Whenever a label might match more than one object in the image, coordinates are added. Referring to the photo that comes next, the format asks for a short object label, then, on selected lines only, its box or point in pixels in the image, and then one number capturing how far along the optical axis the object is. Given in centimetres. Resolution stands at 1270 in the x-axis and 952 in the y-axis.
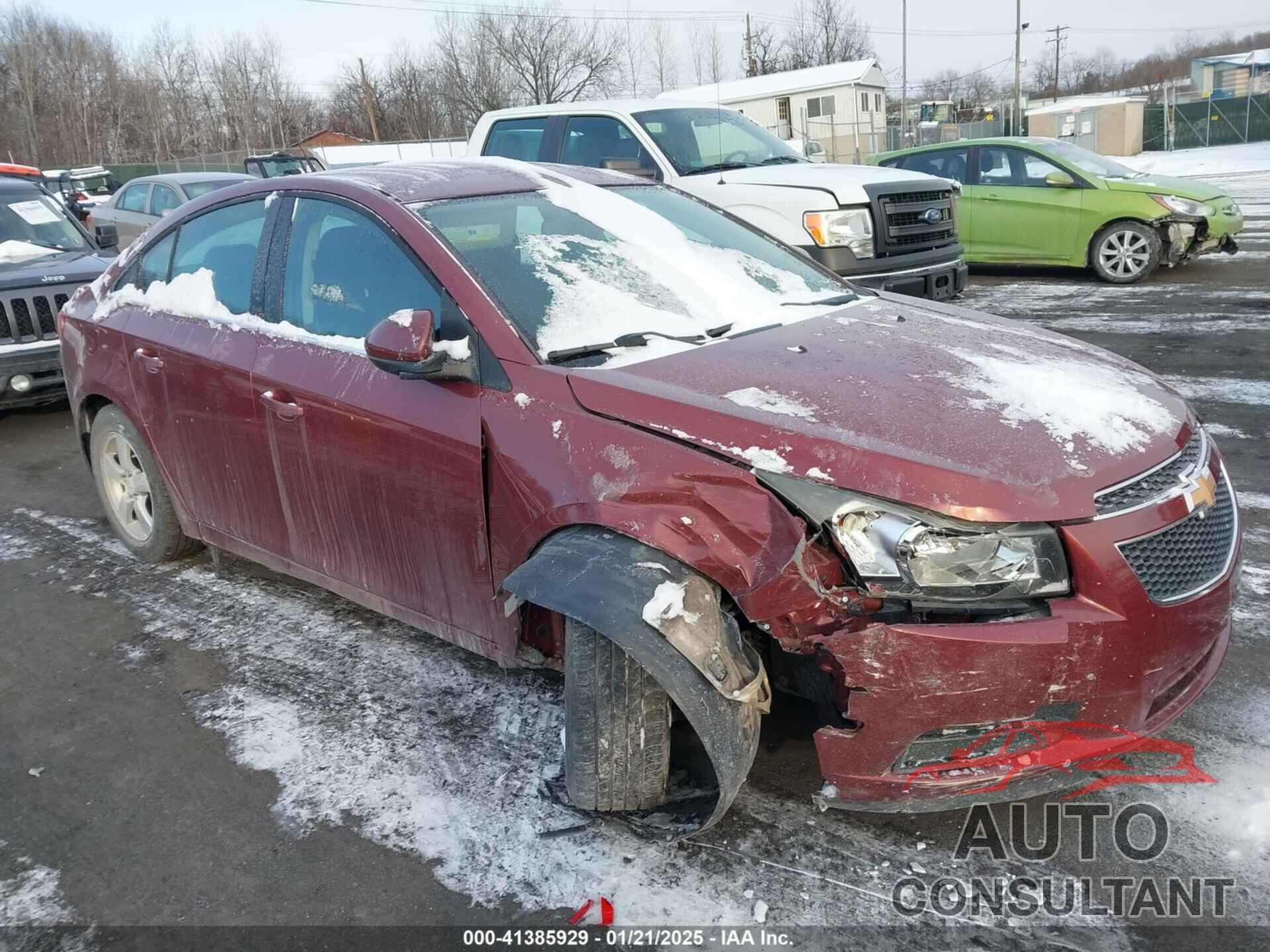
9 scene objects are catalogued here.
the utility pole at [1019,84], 3659
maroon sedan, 229
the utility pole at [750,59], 7175
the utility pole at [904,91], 4932
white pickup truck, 782
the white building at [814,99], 4681
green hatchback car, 1064
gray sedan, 1353
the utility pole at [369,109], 5541
